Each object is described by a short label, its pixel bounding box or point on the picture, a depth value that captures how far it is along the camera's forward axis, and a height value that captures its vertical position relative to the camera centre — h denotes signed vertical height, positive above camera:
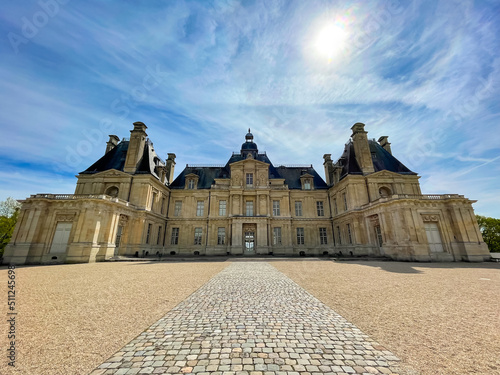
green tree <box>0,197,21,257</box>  26.98 +3.09
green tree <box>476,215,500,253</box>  35.56 +2.72
